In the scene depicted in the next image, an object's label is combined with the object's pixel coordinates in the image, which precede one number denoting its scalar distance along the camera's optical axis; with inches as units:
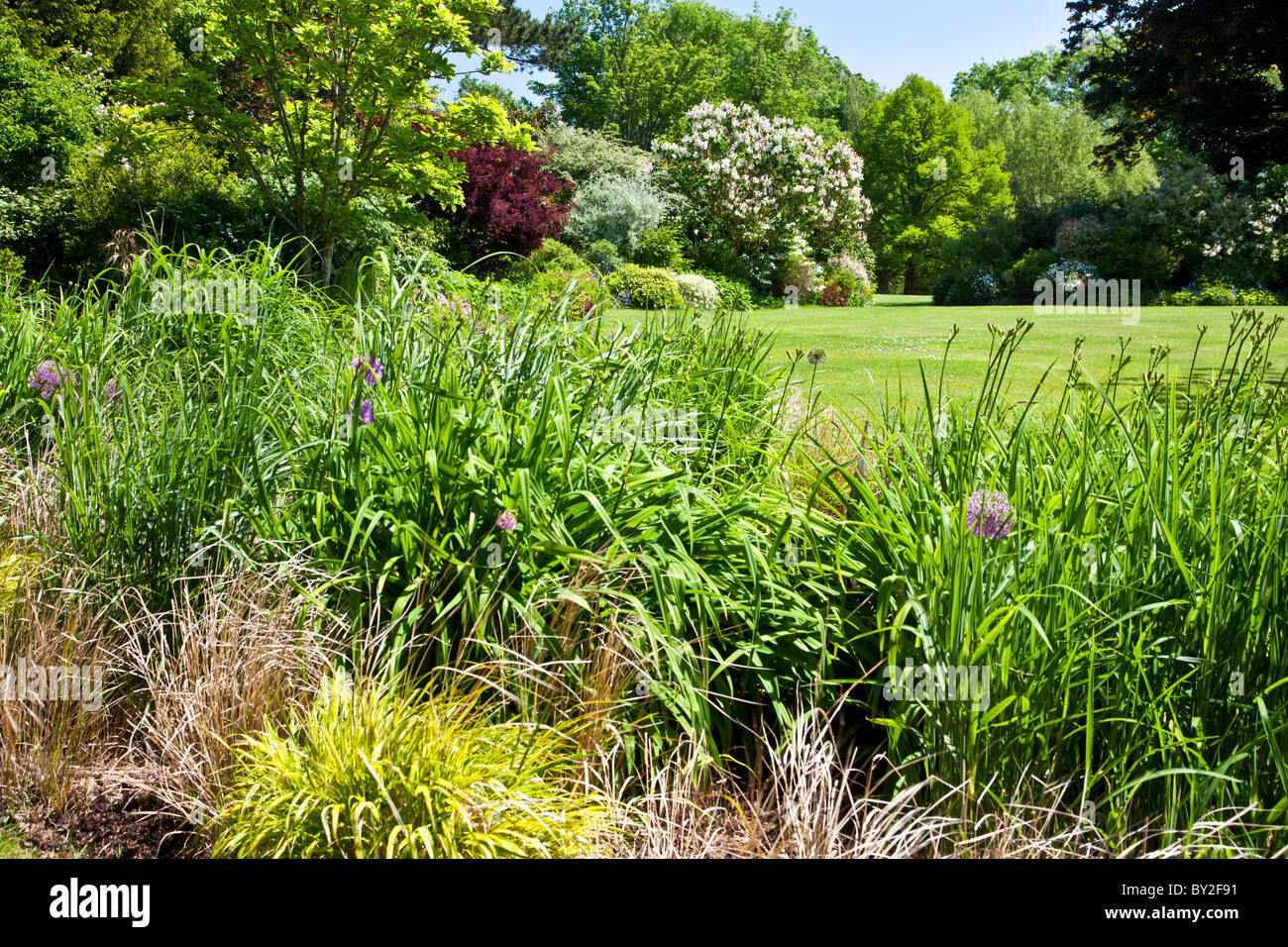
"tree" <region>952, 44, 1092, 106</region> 2317.9
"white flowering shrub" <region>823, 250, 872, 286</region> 981.2
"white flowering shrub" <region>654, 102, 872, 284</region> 922.1
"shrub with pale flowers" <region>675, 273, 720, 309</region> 676.4
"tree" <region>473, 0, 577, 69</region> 1504.7
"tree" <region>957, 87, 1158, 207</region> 1542.8
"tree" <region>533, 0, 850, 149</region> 1582.2
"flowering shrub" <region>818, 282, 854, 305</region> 929.5
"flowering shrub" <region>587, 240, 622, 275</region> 772.6
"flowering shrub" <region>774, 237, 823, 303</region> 909.2
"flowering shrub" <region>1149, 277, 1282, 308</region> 747.4
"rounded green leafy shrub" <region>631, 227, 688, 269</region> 828.0
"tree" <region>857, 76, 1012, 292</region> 1536.7
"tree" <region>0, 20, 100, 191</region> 519.8
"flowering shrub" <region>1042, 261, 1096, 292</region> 891.4
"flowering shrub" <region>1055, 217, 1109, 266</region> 924.6
